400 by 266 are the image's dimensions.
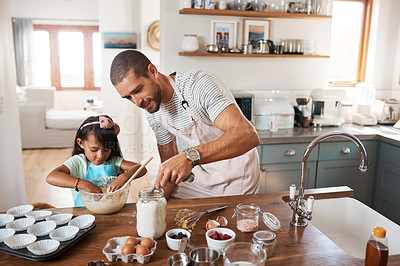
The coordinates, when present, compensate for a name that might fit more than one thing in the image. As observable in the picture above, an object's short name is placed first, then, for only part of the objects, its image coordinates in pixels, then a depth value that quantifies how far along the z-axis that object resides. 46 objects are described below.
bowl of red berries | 1.18
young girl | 1.77
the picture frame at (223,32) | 3.31
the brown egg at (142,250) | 1.12
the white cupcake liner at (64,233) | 1.21
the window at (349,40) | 3.84
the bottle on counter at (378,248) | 1.03
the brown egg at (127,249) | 1.13
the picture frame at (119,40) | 5.27
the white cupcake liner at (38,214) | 1.34
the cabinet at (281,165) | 2.98
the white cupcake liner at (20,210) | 1.37
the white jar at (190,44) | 3.19
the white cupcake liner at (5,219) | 1.30
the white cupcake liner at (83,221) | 1.31
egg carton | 1.12
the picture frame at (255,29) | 3.37
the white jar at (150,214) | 1.25
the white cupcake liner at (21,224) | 1.27
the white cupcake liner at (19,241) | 1.15
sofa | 6.04
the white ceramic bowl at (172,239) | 1.20
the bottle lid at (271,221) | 1.36
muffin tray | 1.12
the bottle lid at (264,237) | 1.17
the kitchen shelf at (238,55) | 3.20
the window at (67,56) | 9.26
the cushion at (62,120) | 6.11
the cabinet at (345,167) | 3.10
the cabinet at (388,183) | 3.06
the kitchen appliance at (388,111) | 3.60
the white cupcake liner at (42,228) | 1.24
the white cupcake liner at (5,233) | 1.20
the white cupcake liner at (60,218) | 1.31
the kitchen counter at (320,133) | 2.97
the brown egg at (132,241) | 1.17
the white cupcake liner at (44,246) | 1.12
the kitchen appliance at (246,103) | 3.20
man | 1.53
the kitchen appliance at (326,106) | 3.45
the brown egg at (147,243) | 1.17
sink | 1.70
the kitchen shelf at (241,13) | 3.10
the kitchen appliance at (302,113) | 3.40
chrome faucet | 1.34
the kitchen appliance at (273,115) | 3.26
